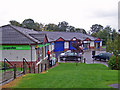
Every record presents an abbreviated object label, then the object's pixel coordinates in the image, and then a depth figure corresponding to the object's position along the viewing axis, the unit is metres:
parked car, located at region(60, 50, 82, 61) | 23.42
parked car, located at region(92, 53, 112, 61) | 22.81
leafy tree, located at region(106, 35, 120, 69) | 13.45
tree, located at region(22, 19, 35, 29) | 65.20
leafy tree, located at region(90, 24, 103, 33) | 99.15
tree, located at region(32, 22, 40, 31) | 64.43
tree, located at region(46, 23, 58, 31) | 79.31
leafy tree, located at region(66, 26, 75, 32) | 90.12
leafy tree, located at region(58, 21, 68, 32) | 93.91
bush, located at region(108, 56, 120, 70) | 13.79
